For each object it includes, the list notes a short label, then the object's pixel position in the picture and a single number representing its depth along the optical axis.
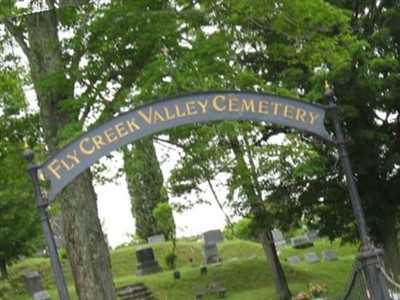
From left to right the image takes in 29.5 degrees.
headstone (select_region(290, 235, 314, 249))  34.53
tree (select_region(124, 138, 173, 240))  37.72
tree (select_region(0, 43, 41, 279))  13.95
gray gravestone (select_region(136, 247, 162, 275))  29.97
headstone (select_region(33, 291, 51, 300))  25.66
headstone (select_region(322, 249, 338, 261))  29.09
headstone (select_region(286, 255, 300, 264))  30.03
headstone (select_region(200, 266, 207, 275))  26.95
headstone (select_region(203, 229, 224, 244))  32.91
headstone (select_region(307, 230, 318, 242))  36.09
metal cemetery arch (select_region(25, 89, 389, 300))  9.10
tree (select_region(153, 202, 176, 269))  30.34
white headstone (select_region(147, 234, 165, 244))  36.85
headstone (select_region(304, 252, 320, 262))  29.33
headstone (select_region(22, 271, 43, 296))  28.34
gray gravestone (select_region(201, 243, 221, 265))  29.83
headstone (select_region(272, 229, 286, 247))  37.51
